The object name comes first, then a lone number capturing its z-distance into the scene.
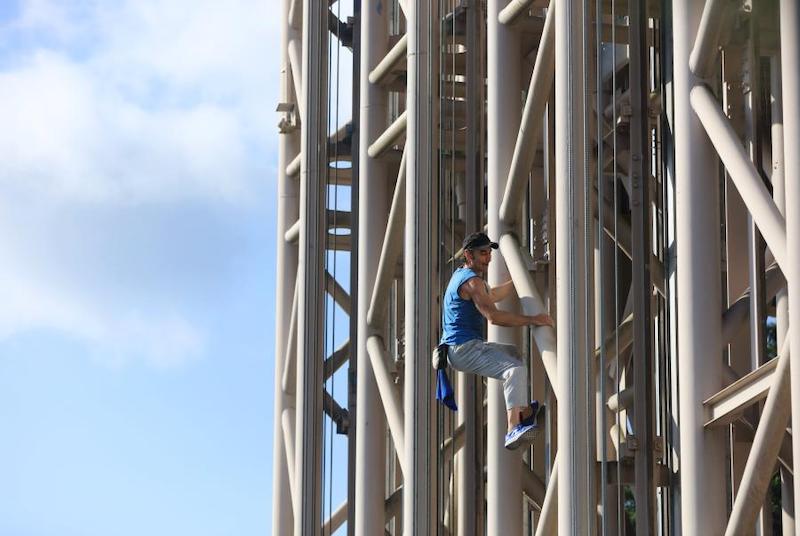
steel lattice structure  15.03
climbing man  16.28
